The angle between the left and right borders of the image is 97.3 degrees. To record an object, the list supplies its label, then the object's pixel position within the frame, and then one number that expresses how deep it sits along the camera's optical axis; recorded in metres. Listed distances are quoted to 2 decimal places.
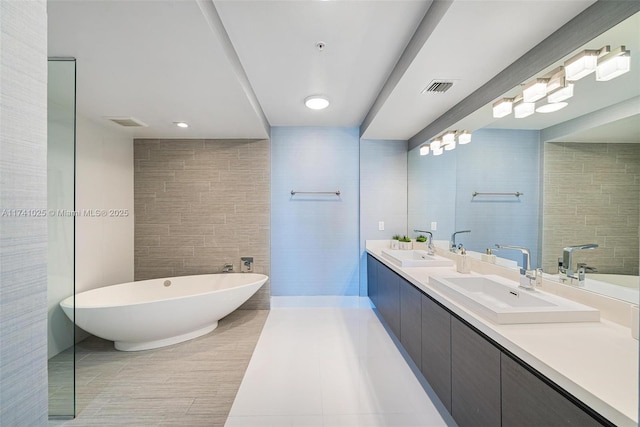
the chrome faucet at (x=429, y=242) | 3.21
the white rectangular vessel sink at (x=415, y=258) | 2.65
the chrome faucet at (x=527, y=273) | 1.72
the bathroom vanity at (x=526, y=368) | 0.85
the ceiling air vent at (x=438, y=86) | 2.17
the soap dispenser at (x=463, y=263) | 2.38
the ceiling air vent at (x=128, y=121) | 3.00
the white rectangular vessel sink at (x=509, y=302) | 1.30
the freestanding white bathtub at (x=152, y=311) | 2.42
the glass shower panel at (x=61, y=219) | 1.78
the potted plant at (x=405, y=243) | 3.66
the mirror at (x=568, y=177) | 1.32
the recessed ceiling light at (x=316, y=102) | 2.86
